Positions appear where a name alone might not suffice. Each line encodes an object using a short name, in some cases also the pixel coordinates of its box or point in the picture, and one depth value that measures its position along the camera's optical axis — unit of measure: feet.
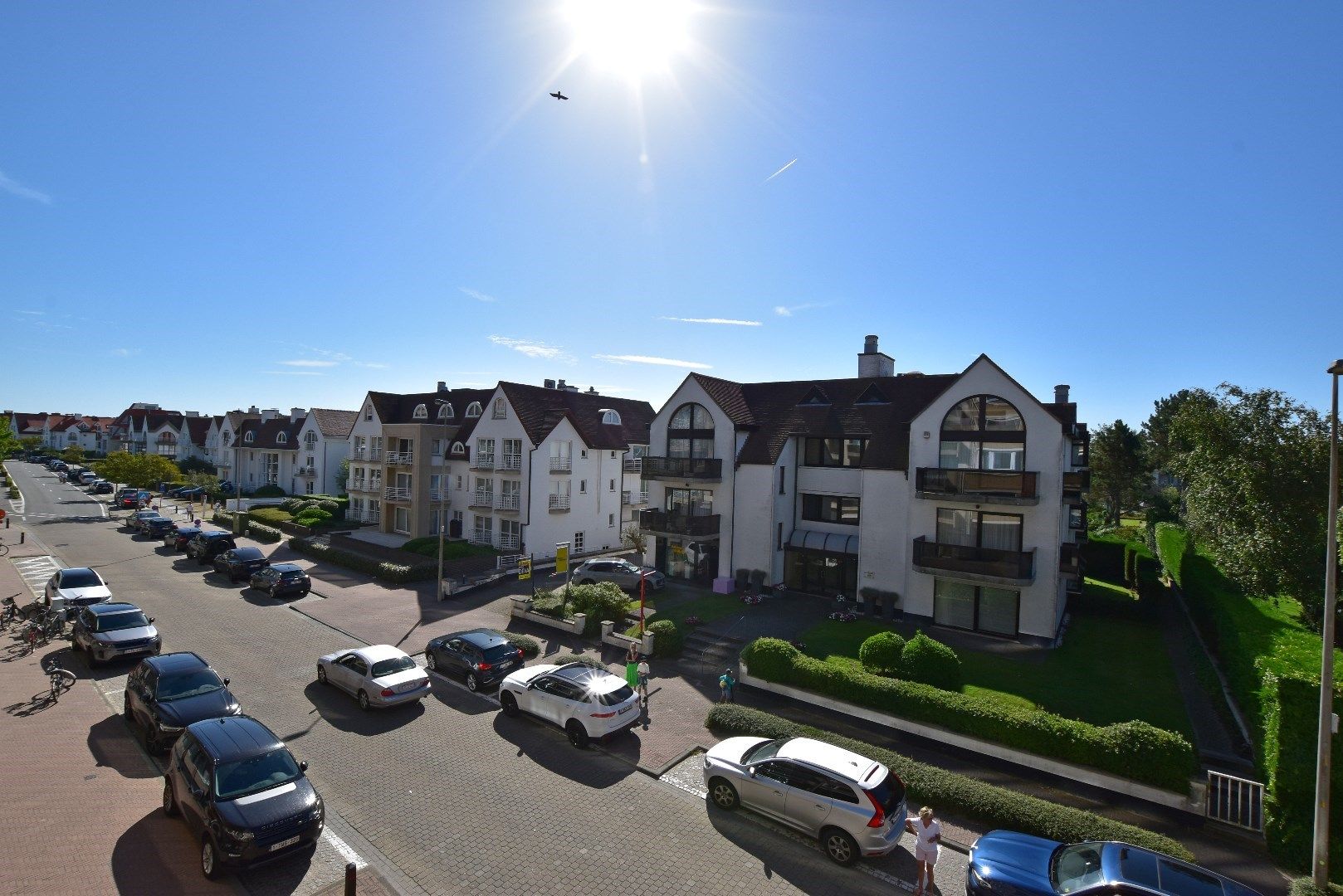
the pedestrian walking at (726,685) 60.08
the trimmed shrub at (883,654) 58.75
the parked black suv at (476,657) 62.80
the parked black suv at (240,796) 33.30
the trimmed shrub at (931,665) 57.06
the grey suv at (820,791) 37.29
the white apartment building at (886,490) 79.00
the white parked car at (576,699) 51.52
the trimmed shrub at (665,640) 72.69
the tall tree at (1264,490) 62.34
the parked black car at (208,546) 116.78
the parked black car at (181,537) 124.36
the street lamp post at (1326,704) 34.06
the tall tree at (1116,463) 189.26
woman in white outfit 33.86
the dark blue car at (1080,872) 30.14
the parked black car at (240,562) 103.30
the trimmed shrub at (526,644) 72.28
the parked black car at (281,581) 94.53
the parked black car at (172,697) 46.32
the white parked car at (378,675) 56.18
